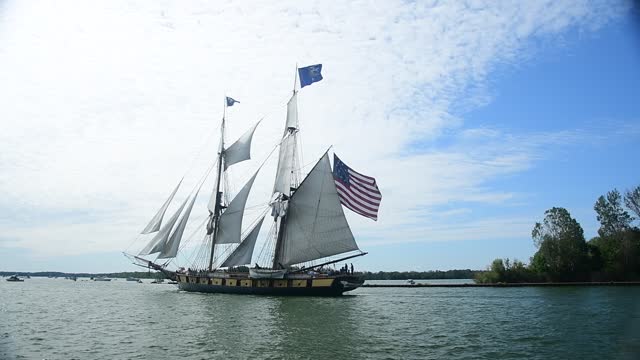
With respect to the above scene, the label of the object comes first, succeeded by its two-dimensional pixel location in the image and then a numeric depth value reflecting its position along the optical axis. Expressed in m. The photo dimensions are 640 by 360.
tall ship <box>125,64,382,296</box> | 61.16
